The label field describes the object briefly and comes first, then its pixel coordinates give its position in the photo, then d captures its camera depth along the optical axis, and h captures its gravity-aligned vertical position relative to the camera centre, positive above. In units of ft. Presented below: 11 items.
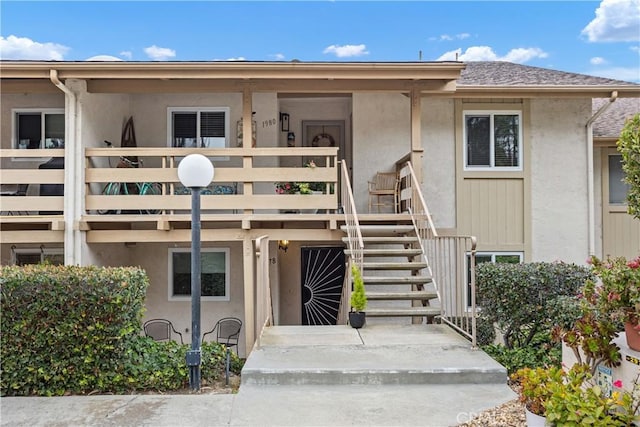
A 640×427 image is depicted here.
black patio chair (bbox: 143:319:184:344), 29.89 -7.08
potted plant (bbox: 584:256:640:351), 11.14 -1.86
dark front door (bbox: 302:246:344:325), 34.47 -4.60
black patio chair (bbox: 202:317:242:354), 30.19 -7.04
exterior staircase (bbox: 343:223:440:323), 22.02 -2.91
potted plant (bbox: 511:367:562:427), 11.13 -4.20
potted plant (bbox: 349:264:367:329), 20.42 -3.67
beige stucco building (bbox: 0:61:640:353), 24.99 +3.85
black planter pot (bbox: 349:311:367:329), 21.50 -4.59
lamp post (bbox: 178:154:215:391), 16.13 -0.37
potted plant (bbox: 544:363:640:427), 10.04 -4.14
